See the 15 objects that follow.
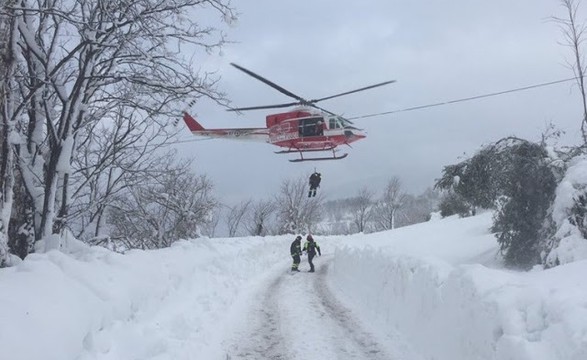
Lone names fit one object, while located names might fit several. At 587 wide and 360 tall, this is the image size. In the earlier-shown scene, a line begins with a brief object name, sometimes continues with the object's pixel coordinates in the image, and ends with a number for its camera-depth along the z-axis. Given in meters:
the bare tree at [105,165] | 10.77
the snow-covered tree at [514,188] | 17.97
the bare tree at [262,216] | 62.28
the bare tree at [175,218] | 25.55
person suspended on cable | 17.88
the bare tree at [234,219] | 63.78
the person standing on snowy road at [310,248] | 22.18
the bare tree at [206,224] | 34.31
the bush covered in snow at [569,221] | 14.90
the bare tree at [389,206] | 82.56
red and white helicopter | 16.66
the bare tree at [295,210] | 59.47
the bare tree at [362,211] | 83.56
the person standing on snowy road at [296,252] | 21.81
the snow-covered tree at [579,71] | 19.03
